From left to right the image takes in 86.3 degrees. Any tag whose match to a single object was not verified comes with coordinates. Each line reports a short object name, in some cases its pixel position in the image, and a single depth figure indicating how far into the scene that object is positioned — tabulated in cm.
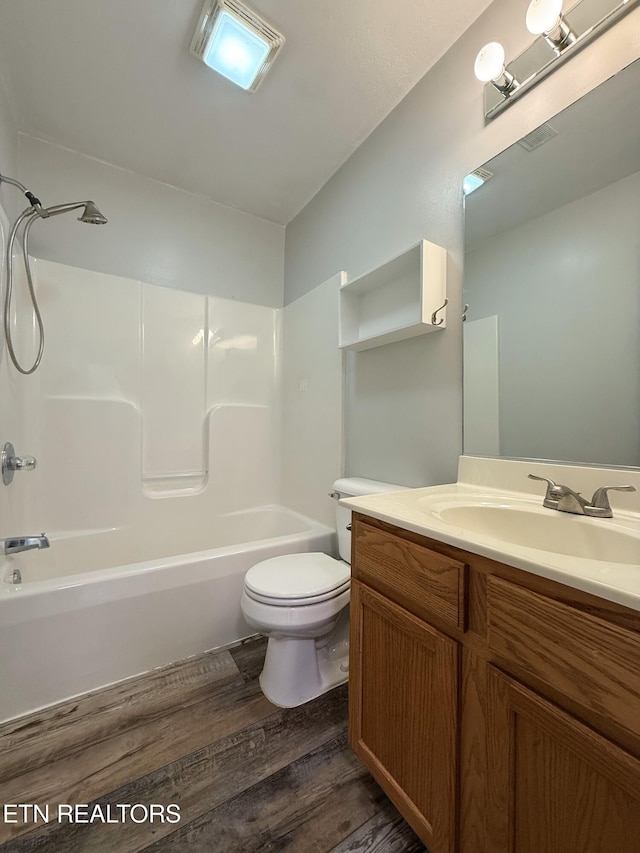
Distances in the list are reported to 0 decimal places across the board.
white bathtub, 120
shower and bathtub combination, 129
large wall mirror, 90
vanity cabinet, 48
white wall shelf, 130
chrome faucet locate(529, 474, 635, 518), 83
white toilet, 122
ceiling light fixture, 120
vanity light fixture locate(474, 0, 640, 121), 94
